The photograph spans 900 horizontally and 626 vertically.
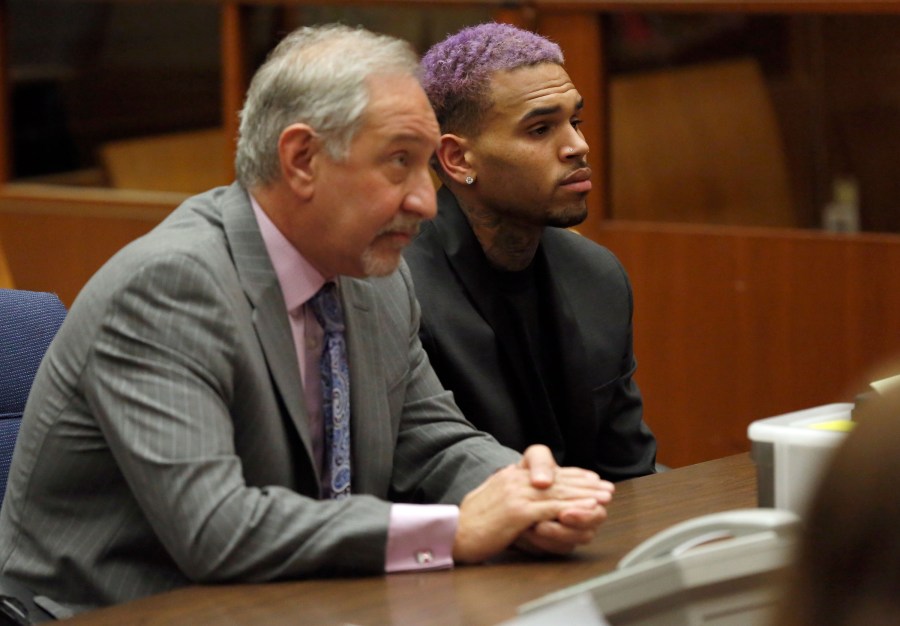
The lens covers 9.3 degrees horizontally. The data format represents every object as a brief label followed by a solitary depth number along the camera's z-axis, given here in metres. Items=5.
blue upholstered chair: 5.21
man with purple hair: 5.44
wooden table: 4.76
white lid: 4.80
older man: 4.87
